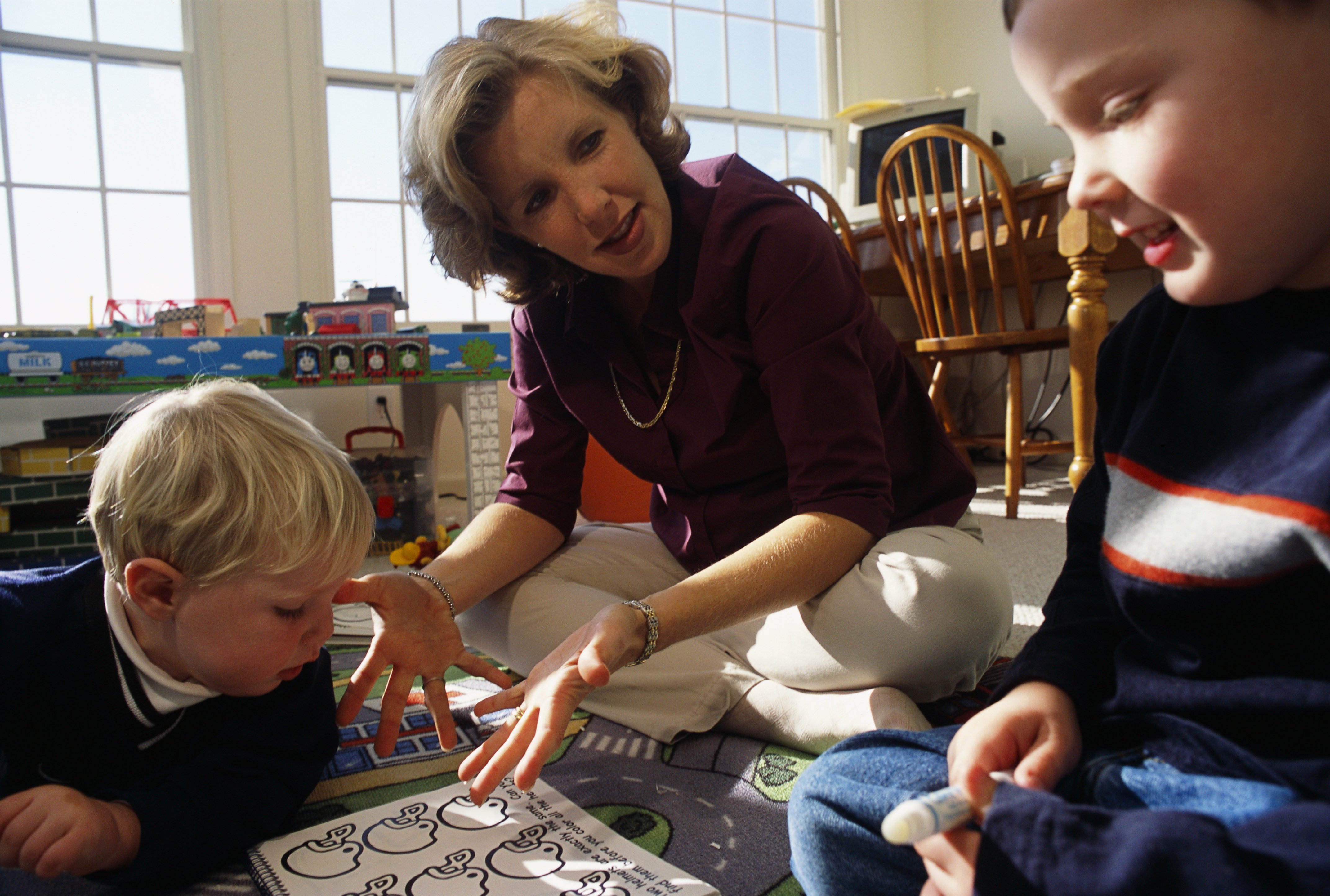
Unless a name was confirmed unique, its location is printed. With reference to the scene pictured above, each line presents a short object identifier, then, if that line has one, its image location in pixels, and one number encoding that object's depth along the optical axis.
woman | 0.86
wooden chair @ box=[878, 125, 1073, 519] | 2.18
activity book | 0.65
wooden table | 1.94
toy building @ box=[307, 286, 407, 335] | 2.17
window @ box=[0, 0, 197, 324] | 2.66
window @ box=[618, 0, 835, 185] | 3.52
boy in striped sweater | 0.41
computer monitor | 3.25
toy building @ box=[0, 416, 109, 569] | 2.02
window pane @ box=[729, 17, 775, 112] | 3.64
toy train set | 1.87
